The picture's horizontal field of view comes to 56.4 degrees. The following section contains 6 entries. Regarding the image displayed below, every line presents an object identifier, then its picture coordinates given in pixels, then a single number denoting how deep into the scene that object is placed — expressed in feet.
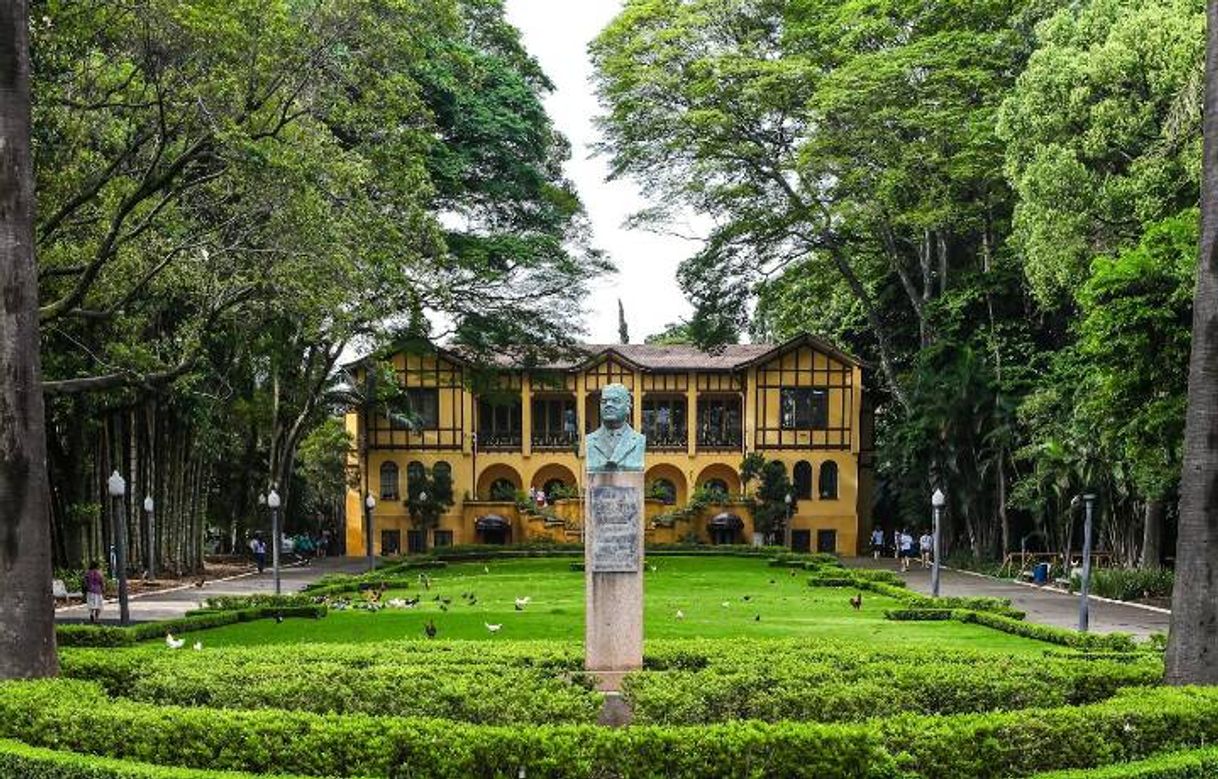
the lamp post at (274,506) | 87.51
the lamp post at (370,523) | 109.70
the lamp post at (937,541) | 78.79
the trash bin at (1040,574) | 98.45
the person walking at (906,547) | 123.36
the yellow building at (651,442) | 149.07
